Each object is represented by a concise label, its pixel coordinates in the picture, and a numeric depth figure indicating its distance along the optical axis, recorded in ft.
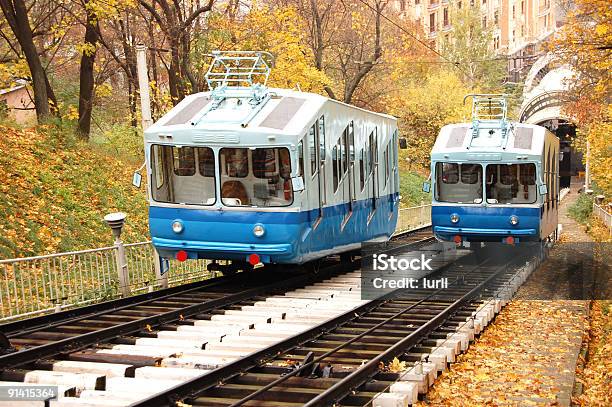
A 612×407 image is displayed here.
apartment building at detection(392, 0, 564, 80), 304.71
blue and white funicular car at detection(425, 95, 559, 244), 68.64
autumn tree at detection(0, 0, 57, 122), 81.97
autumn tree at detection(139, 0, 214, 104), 82.02
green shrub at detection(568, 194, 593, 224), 147.97
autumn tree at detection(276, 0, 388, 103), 127.85
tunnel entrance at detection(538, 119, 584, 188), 235.54
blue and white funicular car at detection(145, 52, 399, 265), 47.60
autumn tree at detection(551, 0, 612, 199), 55.17
